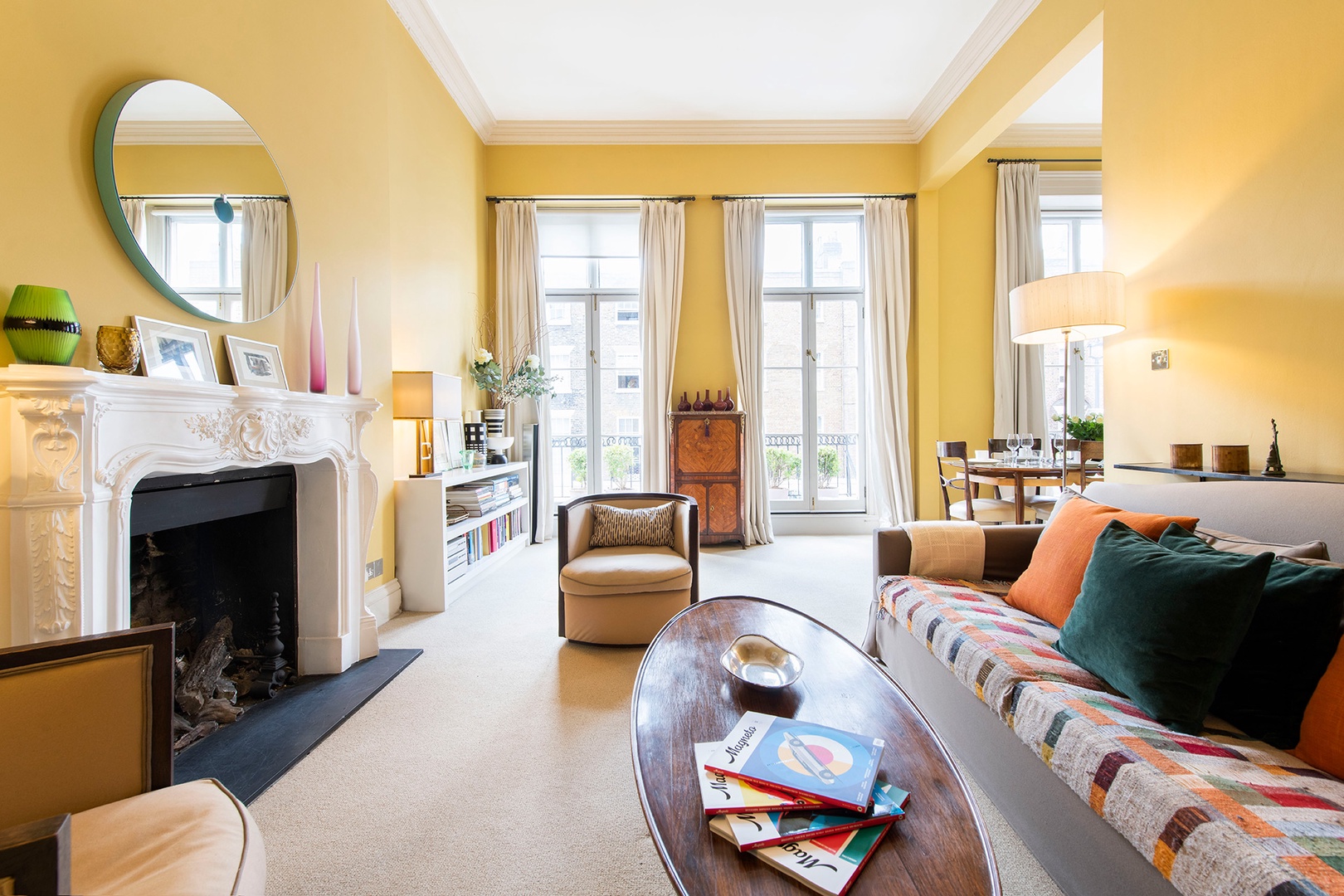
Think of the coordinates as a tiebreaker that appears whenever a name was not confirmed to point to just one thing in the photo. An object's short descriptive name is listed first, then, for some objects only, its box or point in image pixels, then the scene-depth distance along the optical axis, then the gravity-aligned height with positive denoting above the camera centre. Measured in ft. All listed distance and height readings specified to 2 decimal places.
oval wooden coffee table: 2.77 -2.02
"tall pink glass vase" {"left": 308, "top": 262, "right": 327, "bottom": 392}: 8.21 +1.28
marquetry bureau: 16.63 -0.65
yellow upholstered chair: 2.96 -1.92
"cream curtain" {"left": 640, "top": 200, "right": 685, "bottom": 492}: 17.37 +4.51
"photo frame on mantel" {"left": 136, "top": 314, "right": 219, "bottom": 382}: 5.99 +1.05
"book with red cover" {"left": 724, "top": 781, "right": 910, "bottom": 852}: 2.94 -2.00
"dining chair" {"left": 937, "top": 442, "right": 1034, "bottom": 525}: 12.41 -1.45
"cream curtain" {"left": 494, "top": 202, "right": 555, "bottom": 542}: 17.35 +4.58
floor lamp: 8.98 +2.08
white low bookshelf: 11.21 -1.90
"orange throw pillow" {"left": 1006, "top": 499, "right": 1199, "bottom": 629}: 5.82 -1.29
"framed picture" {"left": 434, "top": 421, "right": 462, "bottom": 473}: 12.84 +0.00
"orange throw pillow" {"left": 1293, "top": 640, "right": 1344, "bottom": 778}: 3.67 -1.88
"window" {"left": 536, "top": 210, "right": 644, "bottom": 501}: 18.12 +2.98
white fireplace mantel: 4.68 -0.08
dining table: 11.42 -0.74
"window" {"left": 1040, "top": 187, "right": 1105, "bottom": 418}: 17.56 +5.57
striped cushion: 10.25 -1.50
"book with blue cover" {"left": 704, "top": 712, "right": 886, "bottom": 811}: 3.24 -1.93
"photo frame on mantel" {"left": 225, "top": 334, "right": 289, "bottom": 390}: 7.11 +1.08
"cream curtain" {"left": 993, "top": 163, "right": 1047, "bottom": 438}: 17.26 +4.98
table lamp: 10.83 +0.93
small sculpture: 6.52 -0.34
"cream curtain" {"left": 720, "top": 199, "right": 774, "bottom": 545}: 17.42 +4.05
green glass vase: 4.70 +1.03
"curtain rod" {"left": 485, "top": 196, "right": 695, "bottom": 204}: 17.42 +7.35
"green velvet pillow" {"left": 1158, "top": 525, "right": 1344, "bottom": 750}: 3.98 -1.53
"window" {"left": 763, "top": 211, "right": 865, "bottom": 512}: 18.26 +2.48
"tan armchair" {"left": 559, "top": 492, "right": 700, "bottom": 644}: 8.98 -2.31
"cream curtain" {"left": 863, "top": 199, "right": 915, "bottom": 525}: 17.44 +3.07
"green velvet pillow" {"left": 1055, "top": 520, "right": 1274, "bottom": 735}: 4.07 -1.41
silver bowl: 4.74 -1.90
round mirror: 5.76 +2.79
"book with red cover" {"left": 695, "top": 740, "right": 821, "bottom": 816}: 3.16 -1.98
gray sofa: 3.79 -2.51
